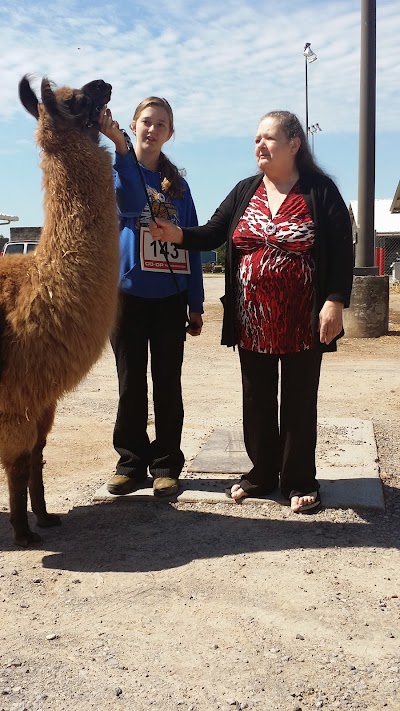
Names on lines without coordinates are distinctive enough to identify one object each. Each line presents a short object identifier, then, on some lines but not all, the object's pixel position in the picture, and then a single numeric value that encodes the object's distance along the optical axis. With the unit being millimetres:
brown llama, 3348
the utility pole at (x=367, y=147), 11500
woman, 3752
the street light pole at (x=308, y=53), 27381
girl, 3977
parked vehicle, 24275
